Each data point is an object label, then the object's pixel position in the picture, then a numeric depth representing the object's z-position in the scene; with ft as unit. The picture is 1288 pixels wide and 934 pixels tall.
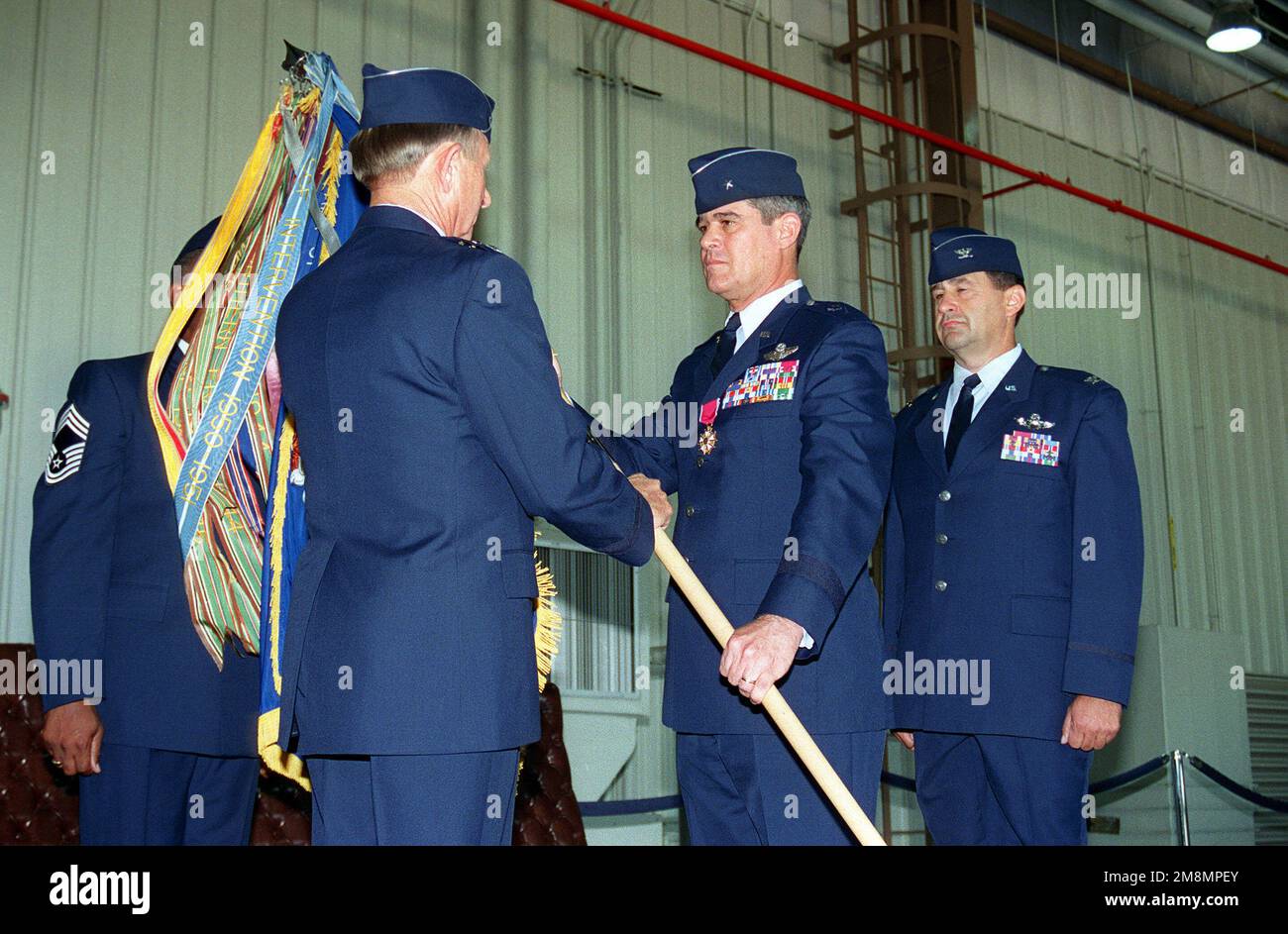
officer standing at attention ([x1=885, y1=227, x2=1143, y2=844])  8.45
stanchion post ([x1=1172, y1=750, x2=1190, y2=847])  15.80
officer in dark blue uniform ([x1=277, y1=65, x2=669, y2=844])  5.68
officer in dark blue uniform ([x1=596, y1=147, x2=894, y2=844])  7.03
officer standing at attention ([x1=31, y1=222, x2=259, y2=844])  8.78
